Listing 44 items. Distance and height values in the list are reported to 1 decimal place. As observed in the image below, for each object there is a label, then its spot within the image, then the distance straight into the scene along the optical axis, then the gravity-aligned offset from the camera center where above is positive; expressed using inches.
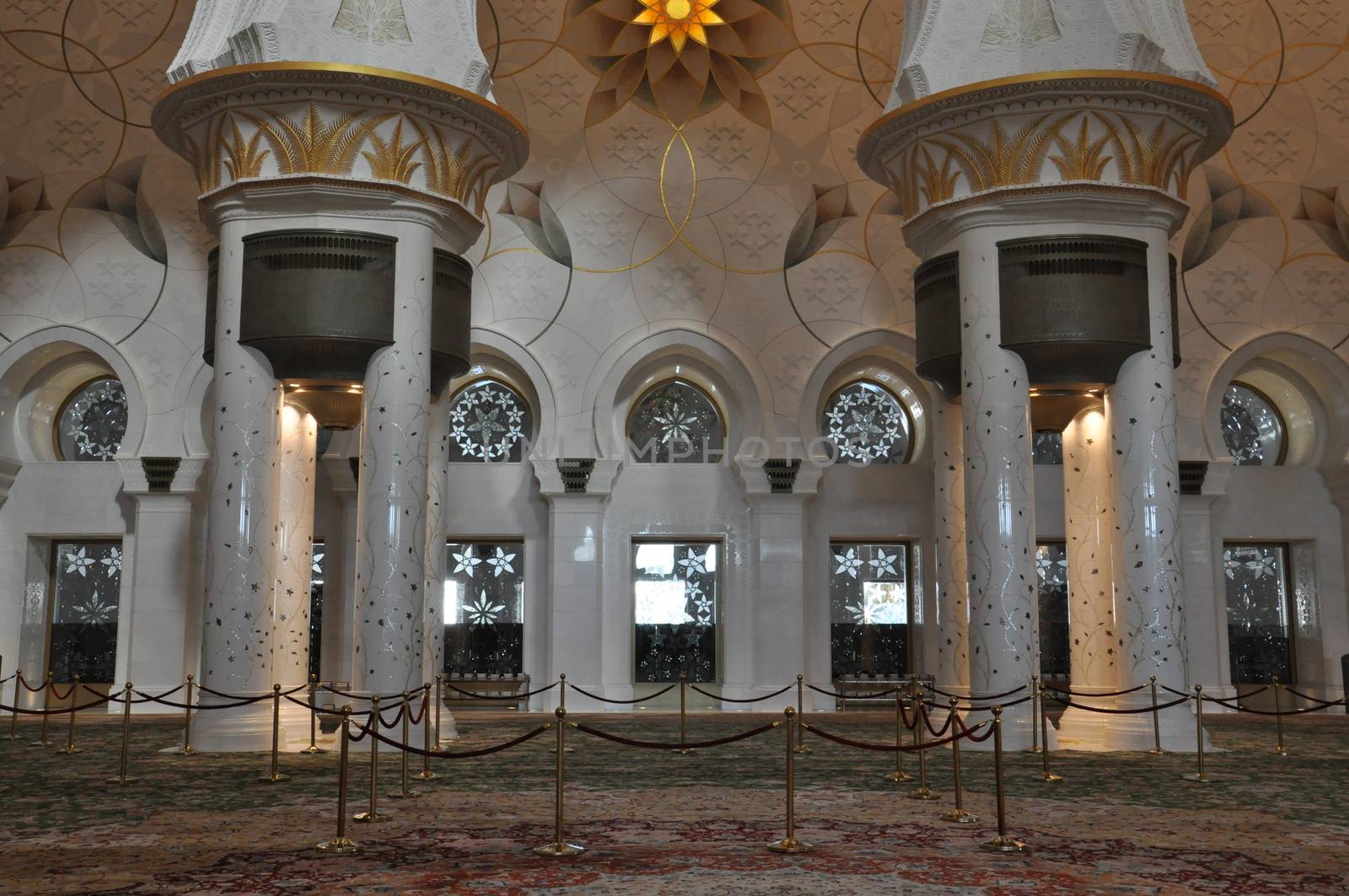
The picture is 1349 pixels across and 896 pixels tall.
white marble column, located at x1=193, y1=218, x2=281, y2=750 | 394.6 +25.8
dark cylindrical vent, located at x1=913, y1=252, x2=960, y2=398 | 429.4 +99.1
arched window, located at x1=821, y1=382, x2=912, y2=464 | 625.3 +90.3
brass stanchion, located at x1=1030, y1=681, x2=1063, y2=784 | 334.0 -39.1
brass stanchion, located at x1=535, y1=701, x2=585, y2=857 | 231.0 -41.9
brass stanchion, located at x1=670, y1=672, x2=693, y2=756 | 402.6 -36.2
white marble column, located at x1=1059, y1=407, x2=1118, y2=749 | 422.9 +13.6
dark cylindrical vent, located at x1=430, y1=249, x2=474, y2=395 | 434.0 +100.5
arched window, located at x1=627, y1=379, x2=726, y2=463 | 621.3 +89.0
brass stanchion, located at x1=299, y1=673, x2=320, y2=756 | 399.2 -35.3
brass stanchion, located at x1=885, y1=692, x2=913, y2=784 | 332.2 -40.5
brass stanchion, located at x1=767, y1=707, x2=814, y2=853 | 234.8 -41.5
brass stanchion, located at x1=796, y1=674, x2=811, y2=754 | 357.6 -39.6
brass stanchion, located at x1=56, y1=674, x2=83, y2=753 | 399.2 -40.9
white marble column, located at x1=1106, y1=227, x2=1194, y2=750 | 410.3 +31.3
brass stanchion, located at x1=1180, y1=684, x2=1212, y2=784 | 337.1 -34.0
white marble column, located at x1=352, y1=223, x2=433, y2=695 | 393.7 +35.6
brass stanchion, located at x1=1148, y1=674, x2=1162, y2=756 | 393.7 -38.2
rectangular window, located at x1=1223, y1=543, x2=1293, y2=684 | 614.5 -0.2
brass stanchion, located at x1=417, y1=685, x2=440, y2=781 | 331.0 -32.8
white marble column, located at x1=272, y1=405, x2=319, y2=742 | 434.9 +21.6
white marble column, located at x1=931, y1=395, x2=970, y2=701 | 469.1 +19.4
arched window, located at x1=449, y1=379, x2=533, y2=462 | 619.2 +90.5
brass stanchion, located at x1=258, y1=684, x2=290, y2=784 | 329.1 -33.7
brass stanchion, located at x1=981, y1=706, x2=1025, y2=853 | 237.0 -41.0
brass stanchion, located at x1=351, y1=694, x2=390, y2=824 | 263.9 -40.0
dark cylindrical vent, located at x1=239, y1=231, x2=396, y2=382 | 398.3 +97.5
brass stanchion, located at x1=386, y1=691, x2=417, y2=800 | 298.8 -42.1
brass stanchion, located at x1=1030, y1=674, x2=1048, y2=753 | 382.0 -26.3
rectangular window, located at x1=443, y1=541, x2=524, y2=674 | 601.3 +2.0
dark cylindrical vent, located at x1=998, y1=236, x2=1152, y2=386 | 407.5 +98.9
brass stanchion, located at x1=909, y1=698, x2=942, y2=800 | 304.7 -37.0
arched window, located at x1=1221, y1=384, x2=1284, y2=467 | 629.0 +89.6
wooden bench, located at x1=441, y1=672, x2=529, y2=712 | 574.2 -33.3
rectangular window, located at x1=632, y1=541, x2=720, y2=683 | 607.5 +1.6
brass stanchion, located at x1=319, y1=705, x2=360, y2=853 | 233.6 -39.3
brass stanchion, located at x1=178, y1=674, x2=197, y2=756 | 385.7 -38.5
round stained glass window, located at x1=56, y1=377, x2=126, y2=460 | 614.2 +90.5
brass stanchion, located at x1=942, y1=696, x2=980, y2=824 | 270.4 -42.3
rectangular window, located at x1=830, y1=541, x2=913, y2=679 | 612.1 +1.5
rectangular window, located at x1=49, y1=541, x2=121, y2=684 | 600.1 +1.7
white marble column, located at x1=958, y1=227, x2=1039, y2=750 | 403.2 +36.3
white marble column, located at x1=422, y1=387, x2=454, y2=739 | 469.7 +26.4
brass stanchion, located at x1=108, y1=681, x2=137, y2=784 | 327.0 -34.6
